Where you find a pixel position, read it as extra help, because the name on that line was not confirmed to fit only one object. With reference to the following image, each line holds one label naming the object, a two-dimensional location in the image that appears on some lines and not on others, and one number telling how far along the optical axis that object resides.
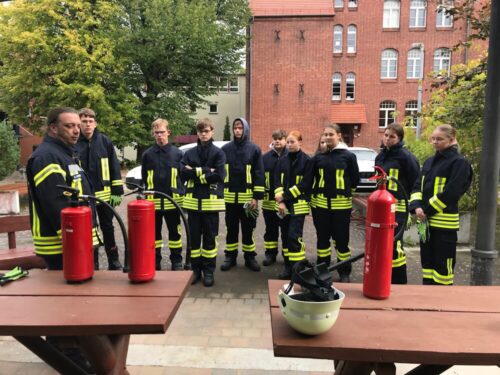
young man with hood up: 5.59
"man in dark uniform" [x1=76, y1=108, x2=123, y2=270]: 5.29
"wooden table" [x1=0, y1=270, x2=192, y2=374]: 1.84
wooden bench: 4.14
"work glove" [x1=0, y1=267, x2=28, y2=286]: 2.37
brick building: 28.80
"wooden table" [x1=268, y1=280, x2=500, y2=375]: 1.63
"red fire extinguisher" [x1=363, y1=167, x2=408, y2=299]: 1.97
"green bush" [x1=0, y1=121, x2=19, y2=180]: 12.58
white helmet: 1.62
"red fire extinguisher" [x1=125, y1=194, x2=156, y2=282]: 2.18
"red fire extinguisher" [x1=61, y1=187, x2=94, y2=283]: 2.15
